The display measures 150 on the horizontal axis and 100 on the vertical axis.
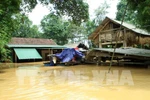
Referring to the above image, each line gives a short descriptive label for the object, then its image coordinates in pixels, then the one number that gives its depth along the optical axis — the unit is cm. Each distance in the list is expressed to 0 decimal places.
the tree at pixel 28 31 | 3566
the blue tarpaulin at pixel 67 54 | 1598
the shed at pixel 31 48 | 2175
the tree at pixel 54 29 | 3534
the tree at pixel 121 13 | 3068
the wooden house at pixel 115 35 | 1738
